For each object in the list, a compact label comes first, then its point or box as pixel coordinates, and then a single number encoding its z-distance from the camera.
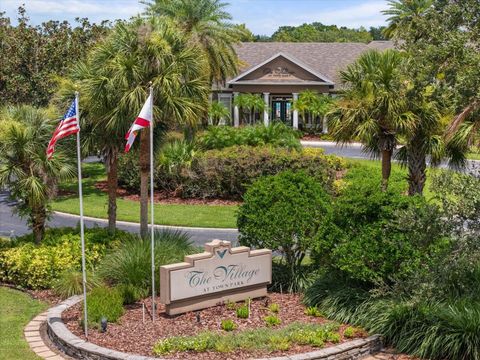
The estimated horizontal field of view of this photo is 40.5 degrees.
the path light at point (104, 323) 11.05
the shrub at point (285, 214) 13.11
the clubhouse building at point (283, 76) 47.44
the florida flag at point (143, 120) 11.51
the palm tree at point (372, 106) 17.23
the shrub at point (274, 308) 12.27
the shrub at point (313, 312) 11.89
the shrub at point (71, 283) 13.23
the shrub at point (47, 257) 14.00
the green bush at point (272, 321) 11.56
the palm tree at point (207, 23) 34.66
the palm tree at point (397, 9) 41.55
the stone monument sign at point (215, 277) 11.89
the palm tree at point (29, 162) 14.20
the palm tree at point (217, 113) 41.34
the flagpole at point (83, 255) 10.92
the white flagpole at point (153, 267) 11.64
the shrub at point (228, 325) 11.27
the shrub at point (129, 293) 12.55
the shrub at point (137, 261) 13.05
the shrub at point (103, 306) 11.46
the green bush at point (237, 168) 24.84
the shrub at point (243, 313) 11.95
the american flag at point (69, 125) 11.19
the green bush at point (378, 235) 10.77
